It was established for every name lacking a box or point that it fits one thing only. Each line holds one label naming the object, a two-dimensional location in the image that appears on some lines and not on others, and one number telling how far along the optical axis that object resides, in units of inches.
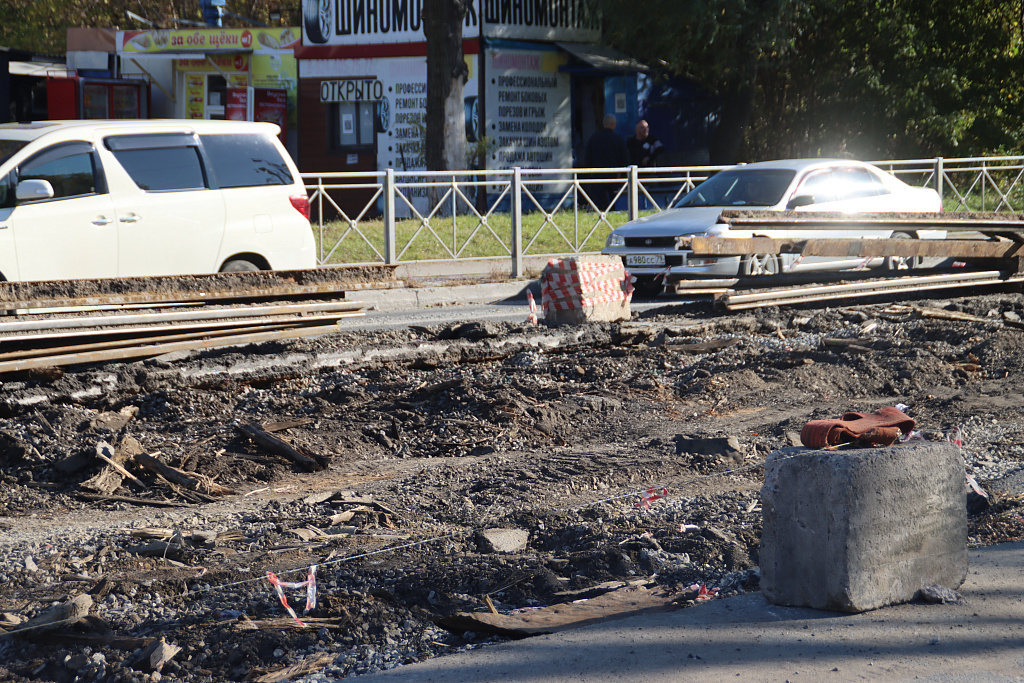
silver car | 1061.8
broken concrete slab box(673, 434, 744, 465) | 509.7
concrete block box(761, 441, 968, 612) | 300.0
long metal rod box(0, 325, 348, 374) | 606.2
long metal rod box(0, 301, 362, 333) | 610.5
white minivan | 749.3
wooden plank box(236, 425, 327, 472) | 502.6
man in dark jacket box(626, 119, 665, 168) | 1669.5
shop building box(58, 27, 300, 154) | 2140.7
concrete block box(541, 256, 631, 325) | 826.8
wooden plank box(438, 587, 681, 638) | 306.0
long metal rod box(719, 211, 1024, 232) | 797.3
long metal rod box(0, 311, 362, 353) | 613.9
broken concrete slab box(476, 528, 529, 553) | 373.1
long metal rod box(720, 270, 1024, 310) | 883.4
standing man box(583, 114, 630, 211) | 1610.5
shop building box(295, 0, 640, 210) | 1873.8
